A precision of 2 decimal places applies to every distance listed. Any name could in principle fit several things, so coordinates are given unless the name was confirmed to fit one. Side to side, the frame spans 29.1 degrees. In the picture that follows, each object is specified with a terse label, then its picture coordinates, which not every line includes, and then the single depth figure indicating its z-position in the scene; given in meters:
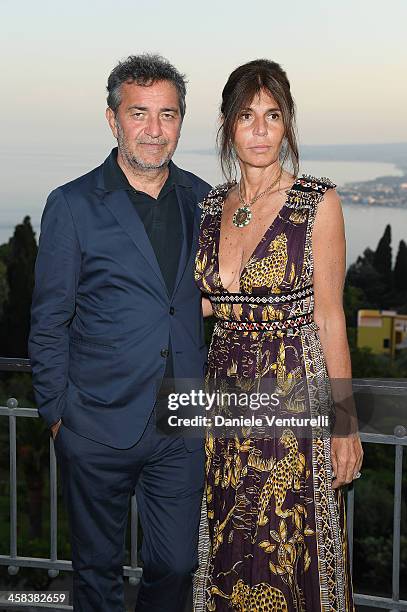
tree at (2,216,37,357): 22.41
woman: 2.11
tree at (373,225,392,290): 24.25
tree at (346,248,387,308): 23.09
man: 2.14
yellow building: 22.58
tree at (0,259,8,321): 24.27
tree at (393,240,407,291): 23.45
